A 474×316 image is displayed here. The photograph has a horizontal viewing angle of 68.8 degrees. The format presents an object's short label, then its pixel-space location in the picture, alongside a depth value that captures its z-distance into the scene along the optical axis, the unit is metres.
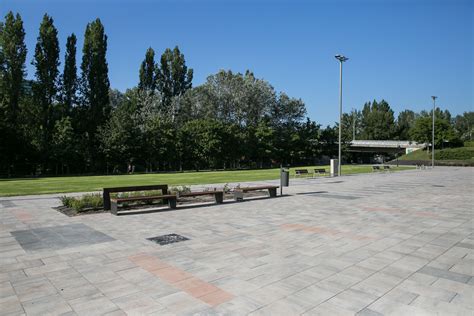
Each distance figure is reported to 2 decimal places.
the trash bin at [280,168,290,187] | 17.44
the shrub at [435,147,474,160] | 72.56
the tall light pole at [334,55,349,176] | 31.25
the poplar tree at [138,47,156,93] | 60.91
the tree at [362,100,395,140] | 117.81
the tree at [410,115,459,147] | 84.00
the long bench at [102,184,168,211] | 12.39
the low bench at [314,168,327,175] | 32.88
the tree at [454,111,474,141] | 129.57
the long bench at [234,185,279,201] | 15.34
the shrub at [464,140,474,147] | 87.07
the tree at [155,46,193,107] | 63.03
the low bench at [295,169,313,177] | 29.97
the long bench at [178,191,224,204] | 14.31
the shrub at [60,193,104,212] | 11.98
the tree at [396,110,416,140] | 120.62
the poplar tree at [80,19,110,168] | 47.88
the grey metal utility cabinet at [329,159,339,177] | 32.25
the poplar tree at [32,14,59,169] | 44.22
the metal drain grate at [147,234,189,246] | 7.86
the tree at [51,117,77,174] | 42.03
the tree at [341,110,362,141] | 129.99
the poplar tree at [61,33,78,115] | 47.29
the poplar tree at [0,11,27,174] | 41.16
